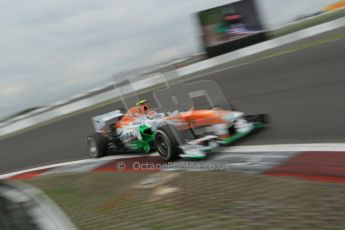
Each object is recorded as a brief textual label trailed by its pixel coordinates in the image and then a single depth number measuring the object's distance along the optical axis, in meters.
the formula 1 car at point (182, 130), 7.02
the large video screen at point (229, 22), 23.34
